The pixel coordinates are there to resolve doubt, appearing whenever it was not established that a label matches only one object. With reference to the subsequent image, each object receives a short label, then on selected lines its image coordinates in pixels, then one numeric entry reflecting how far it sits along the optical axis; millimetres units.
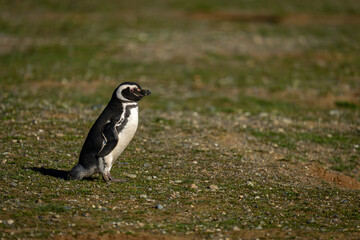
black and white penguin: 18922
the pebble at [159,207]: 17531
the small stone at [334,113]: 34656
